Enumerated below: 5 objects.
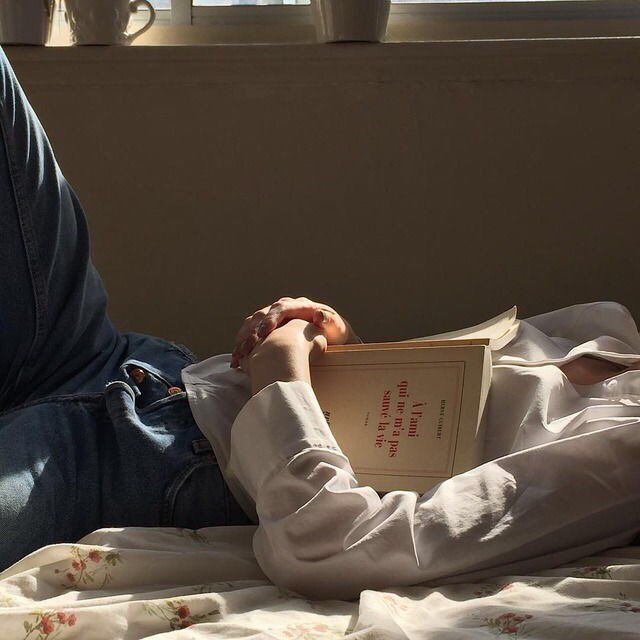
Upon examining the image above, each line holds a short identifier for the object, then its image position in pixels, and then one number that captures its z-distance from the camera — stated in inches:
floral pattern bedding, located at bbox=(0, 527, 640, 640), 51.6
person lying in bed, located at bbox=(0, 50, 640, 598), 55.6
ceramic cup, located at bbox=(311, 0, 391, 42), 80.7
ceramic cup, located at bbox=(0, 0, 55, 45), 81.5
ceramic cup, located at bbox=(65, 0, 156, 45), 81.6
